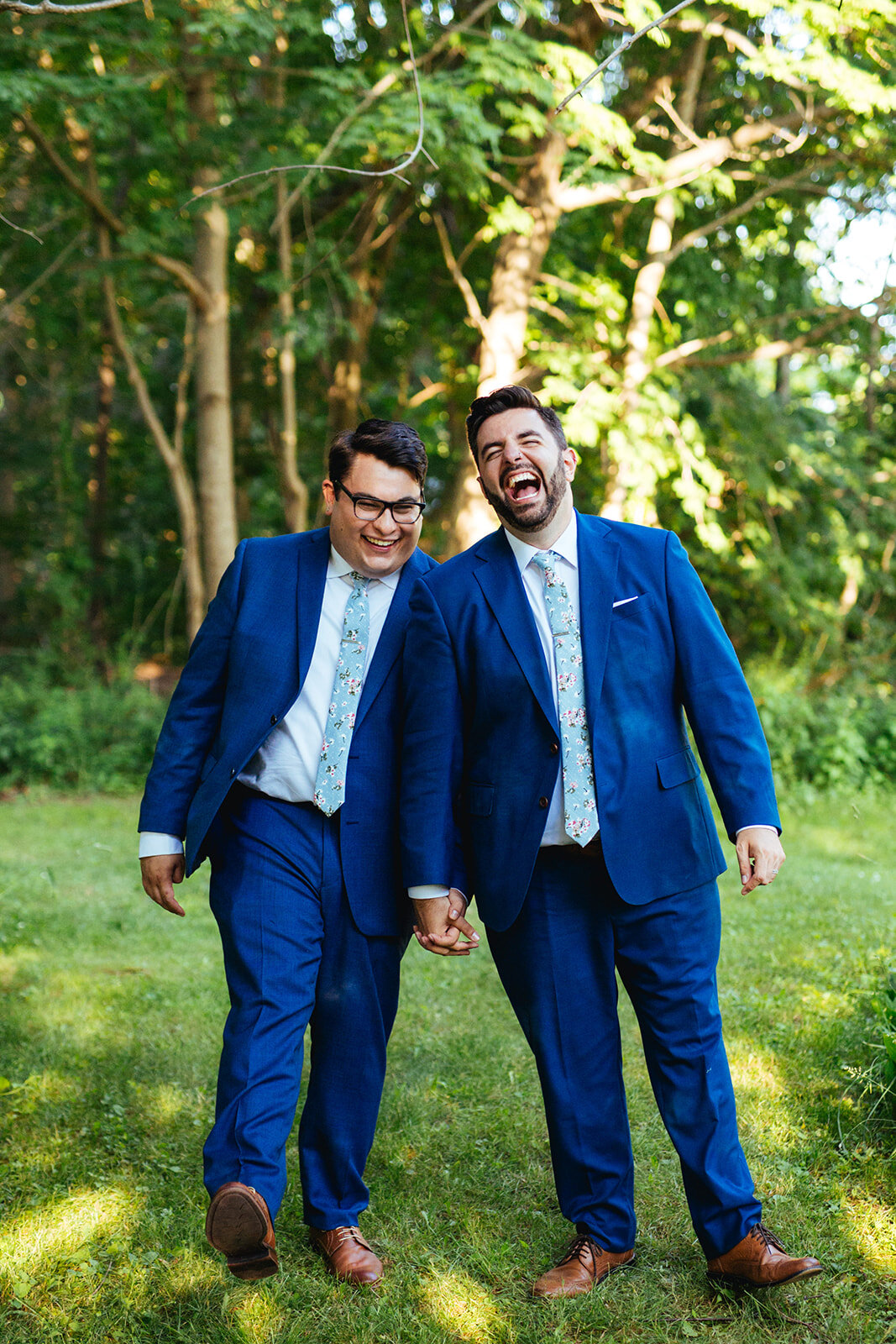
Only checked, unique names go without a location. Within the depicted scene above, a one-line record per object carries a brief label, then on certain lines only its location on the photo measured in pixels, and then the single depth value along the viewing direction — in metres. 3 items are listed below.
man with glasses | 2.83
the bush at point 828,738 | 9.86
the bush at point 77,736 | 10.55
